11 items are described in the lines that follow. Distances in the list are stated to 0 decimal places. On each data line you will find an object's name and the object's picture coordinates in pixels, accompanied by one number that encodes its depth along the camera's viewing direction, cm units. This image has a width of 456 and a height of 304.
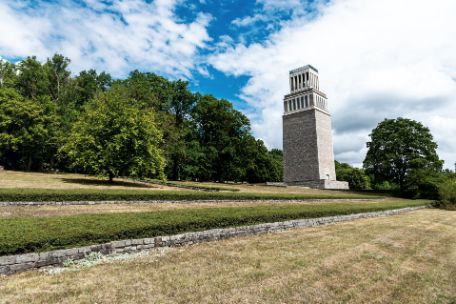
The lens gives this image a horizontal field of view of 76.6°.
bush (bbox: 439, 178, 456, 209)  3428
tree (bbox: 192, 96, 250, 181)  5122
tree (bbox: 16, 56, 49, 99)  4212
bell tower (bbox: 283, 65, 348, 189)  5262
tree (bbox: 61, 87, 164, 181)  2539
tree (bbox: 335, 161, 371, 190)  9406
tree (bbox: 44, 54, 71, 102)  4459
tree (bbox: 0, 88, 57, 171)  3572
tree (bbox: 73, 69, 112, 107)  4759
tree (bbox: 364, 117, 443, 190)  4644
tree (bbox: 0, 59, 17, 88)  4203
